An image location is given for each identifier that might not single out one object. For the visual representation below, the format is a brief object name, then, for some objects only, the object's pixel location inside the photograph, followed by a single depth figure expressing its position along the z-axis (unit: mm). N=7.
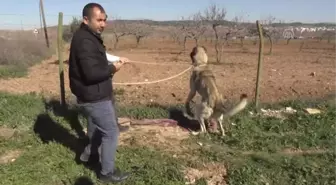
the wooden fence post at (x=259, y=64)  8234
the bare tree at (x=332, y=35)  80156
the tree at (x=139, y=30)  48094
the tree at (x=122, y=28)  47775
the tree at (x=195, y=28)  31178
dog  6723
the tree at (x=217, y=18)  23484
